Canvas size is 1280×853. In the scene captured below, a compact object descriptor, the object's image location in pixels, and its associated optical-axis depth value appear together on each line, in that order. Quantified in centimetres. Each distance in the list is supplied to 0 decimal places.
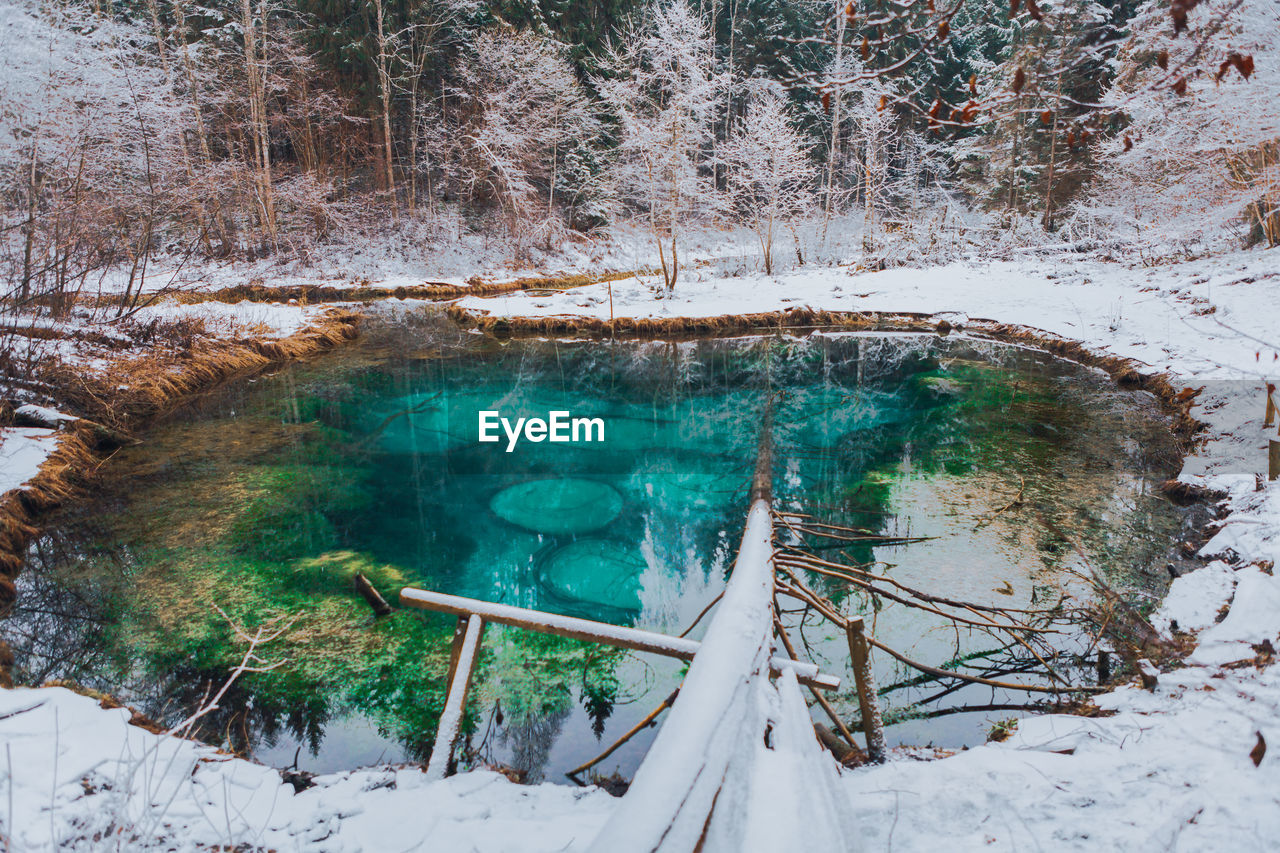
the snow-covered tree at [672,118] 1708
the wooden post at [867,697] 296
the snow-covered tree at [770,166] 1903
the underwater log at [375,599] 507
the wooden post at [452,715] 285
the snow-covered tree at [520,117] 2316
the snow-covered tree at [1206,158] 865
